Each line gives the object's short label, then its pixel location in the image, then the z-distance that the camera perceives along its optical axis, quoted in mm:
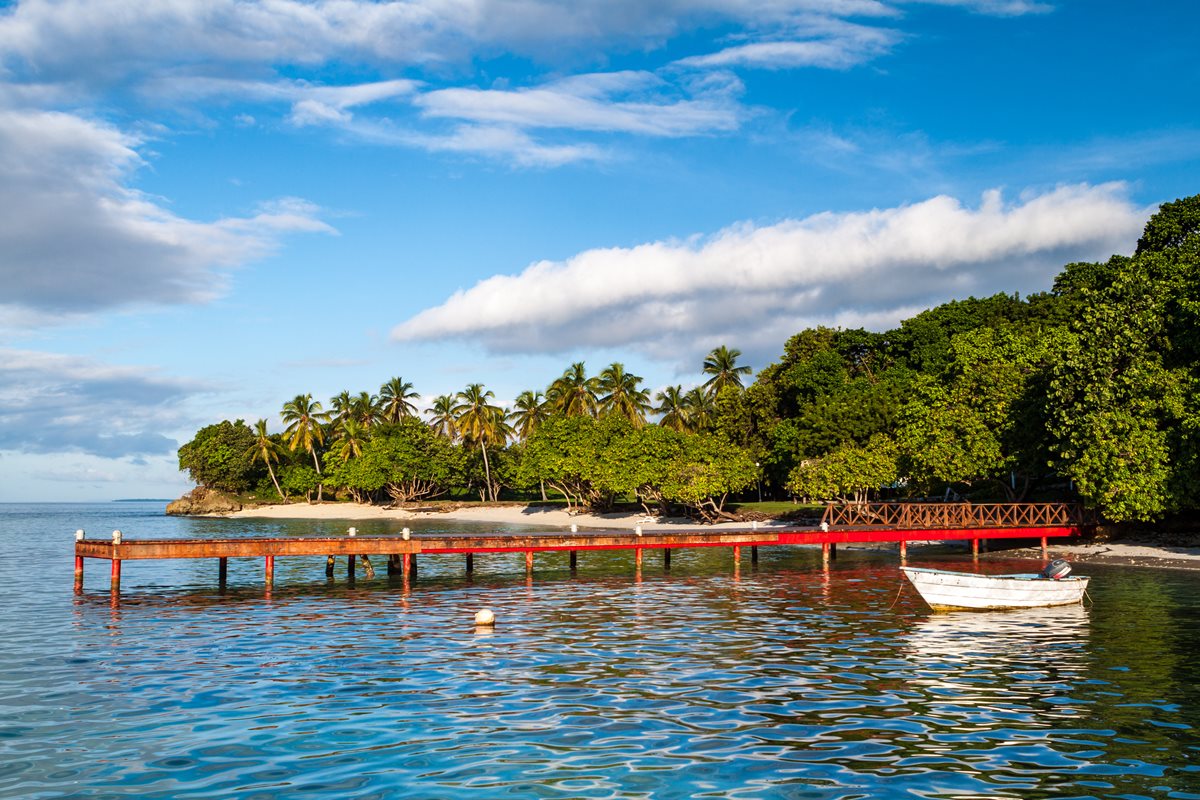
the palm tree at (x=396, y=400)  134875
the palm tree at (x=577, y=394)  113562
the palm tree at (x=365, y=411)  136375
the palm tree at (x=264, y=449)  139250
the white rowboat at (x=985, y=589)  32594
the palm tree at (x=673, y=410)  115000
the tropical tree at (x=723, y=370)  114812
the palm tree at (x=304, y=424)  129125
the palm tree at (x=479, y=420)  121625
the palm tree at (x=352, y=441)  127500
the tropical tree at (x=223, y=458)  145625
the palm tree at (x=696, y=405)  115938
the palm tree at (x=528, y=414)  122938
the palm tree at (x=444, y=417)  130000
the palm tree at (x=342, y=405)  136375
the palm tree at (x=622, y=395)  111438
